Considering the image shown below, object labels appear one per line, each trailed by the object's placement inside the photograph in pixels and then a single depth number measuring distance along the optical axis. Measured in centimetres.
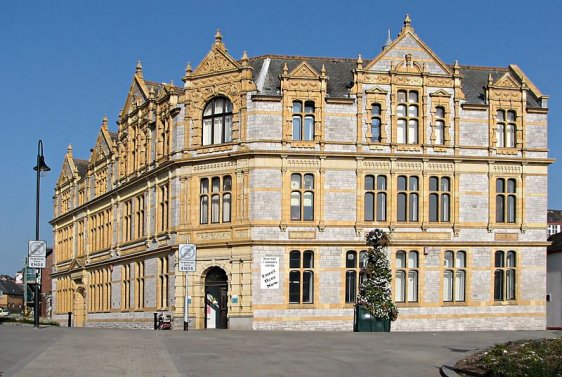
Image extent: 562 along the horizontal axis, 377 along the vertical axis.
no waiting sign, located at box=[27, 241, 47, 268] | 3747
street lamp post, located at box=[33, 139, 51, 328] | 3756
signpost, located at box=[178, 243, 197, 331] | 3975
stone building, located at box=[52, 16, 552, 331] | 4316
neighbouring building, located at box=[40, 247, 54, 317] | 8410
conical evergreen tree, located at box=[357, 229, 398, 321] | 3666
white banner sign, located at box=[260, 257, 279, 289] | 4253
